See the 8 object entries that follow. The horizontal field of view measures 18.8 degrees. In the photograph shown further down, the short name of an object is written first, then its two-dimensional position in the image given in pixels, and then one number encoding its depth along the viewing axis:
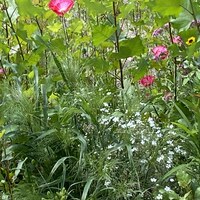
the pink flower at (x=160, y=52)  2.68
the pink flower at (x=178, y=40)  2.65
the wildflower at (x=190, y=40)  2.42
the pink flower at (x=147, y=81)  2.65
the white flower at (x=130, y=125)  2.15
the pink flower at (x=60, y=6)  2.49
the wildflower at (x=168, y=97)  2.59
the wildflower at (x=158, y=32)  2.75
